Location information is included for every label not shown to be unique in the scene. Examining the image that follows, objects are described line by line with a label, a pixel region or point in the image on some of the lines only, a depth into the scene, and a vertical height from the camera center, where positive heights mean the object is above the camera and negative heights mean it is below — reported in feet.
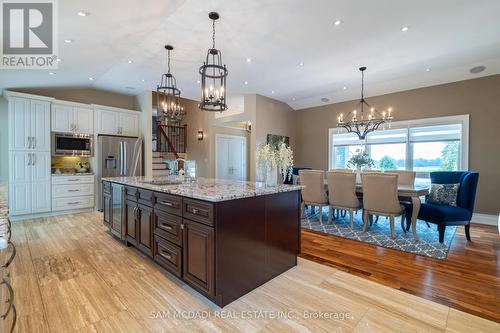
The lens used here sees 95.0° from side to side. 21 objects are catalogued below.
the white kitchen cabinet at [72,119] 16.31 +2.97
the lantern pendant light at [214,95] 8.81 +2.54
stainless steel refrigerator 17.74 +0.22
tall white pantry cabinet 14.55 +0.14
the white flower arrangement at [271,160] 8.62 +0.02
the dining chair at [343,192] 13.32 -1.81
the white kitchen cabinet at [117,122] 18.33 +3.10
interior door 26.81 +0.40
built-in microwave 16.35 +1.07
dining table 11.42 -1.69
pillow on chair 12.23 -1.75
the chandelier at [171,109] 11.39 +2.52
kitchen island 6.26 -2.27
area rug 10.64 -4.00
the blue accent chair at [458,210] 11.03 -2.37
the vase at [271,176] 8.63 -0.58
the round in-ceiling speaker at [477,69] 14.96 +6.18
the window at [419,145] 16.79 +1.40
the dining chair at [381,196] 11.62 -1.78
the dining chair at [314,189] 14.49 -1.78
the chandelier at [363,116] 15.46 +4.08
